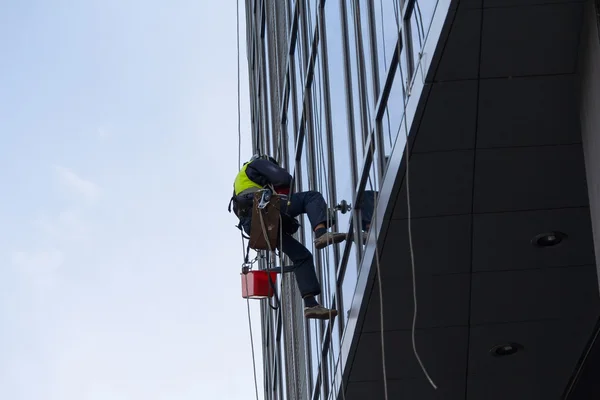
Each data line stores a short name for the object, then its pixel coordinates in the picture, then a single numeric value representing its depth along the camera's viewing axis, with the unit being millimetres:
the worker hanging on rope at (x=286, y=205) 22208
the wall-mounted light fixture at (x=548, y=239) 18272
